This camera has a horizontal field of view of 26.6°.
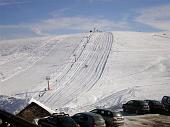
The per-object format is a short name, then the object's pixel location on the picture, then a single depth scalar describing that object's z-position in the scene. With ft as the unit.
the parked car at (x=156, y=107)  103.91
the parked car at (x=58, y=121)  65.76
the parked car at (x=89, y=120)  70.95
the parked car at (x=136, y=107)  101.55
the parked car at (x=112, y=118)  79.15
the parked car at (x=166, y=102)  105.81
